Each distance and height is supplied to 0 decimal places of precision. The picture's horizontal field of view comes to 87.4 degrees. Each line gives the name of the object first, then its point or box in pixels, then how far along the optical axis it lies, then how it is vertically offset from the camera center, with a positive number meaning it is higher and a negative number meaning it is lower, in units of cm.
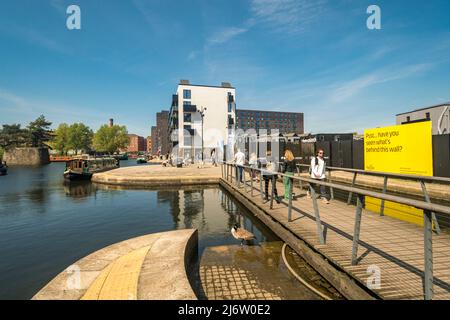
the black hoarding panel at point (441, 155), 1230 -21
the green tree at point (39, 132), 8594 +900
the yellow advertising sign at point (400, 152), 777 -2
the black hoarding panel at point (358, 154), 1788 -15
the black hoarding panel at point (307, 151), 2205 +16
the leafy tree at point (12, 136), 8362 +730
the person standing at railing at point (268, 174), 829 -77
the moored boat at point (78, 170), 2534 -166
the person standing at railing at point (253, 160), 1276 -36
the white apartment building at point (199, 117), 5366 +864
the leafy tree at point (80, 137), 10425 +859
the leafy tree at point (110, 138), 11062 +813
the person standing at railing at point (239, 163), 1245 -50
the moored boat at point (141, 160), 7306 -180
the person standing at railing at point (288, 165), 847 -45
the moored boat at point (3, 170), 3847 -225
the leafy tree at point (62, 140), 10344 +693
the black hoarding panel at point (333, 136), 3172 +224
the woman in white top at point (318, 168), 759 -52
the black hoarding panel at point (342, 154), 1906 -14
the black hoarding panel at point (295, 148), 2272 +48
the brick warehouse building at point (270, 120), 14700 +2142
